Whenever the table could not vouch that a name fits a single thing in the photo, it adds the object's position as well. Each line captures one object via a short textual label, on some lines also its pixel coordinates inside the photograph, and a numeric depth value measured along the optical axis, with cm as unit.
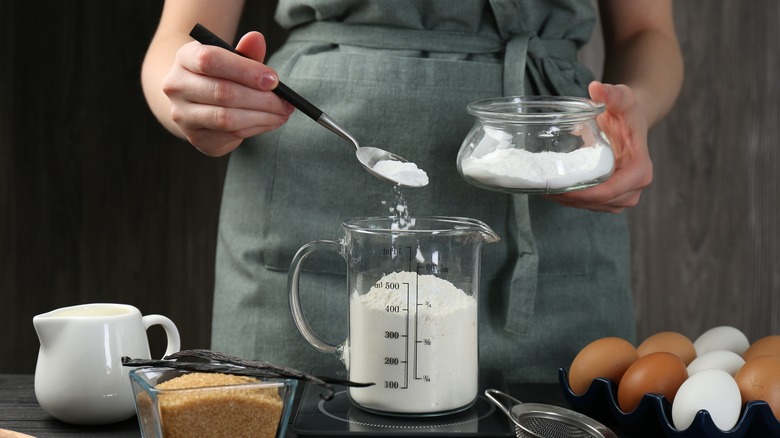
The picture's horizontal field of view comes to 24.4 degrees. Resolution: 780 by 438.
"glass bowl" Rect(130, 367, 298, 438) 111
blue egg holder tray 115
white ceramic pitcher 120
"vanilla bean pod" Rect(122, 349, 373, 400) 114
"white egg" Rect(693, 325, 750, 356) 130
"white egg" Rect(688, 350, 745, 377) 123
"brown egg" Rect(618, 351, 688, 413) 119
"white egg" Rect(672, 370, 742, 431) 115
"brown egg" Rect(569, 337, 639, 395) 123
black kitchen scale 115
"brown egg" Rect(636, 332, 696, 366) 127
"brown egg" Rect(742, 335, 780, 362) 124
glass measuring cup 119
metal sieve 117
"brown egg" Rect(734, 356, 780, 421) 116
